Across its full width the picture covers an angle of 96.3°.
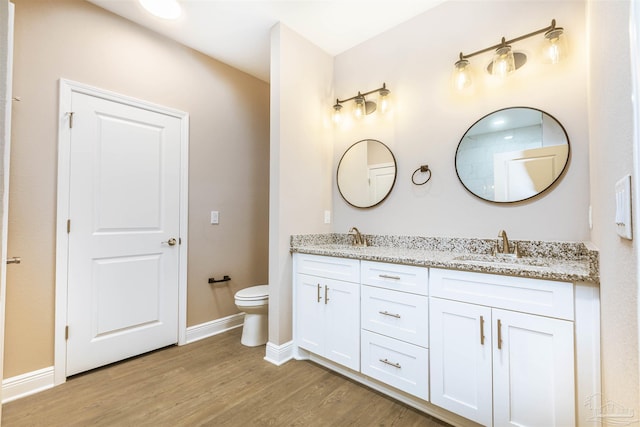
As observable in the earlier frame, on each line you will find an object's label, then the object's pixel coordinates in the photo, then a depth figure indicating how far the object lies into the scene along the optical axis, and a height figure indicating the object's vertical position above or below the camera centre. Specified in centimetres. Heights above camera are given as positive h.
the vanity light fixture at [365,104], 240 +101
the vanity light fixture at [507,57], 165 +102
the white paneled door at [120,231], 201 -10
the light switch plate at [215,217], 278 +1
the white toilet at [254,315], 246 -86
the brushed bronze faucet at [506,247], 175 -17
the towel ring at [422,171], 219 +37
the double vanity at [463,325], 120 -57
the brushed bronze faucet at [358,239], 250 -18
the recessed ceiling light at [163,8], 207 +156
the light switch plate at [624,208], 61 +3
